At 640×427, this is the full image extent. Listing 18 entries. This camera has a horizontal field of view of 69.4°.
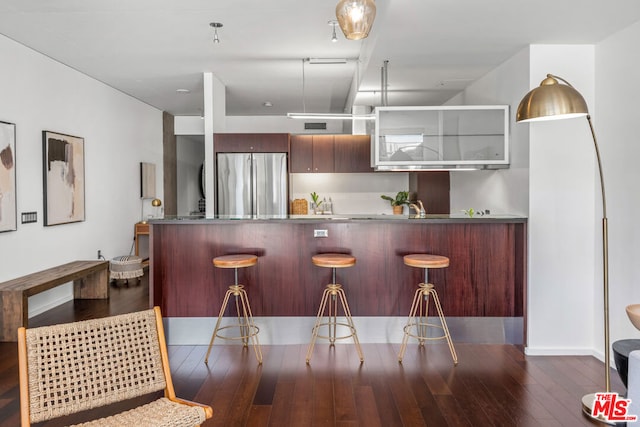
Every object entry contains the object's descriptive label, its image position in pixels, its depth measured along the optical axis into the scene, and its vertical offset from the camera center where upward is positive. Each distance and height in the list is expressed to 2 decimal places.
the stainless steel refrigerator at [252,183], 6.44 +0.30
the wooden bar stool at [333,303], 3.60 -0.85
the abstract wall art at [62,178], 4.93 +0.31
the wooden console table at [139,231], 7.11 -0.40
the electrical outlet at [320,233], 4.04 -0.25
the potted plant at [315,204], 7.62 +0.00
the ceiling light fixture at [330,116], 4.81 +0.96
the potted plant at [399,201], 7.53 +0.05
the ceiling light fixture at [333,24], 3.83 +1.56
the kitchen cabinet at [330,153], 7.09 +0.79
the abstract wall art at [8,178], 4.24 +0.26
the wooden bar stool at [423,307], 3.60 -0.89
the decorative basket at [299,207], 7.55 -0.04
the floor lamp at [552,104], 2.53 +0.55
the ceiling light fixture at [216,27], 3.96 +1.55
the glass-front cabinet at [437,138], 4.19 +0.61
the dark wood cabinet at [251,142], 6.36 +0.88
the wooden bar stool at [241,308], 3.62 -0.88
